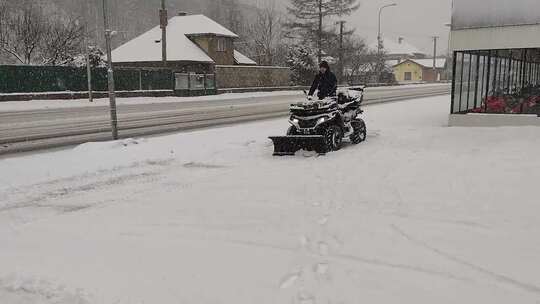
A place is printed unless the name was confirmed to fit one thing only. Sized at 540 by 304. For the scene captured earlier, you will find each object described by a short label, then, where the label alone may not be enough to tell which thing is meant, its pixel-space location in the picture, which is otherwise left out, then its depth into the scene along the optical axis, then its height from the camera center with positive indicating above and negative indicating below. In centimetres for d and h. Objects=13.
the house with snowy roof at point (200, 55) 4378 +212
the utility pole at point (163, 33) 3822 +335
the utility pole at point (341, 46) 5516 +348
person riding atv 1196 -8
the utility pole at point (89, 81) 2959 -13
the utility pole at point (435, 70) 9619 +165
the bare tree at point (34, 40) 3844 +297
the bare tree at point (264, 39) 6200 +527
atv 1092 -107
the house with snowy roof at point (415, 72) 9788 +139
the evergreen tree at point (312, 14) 5641 +718
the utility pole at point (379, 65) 6544 +179
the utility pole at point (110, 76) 1248 +7
